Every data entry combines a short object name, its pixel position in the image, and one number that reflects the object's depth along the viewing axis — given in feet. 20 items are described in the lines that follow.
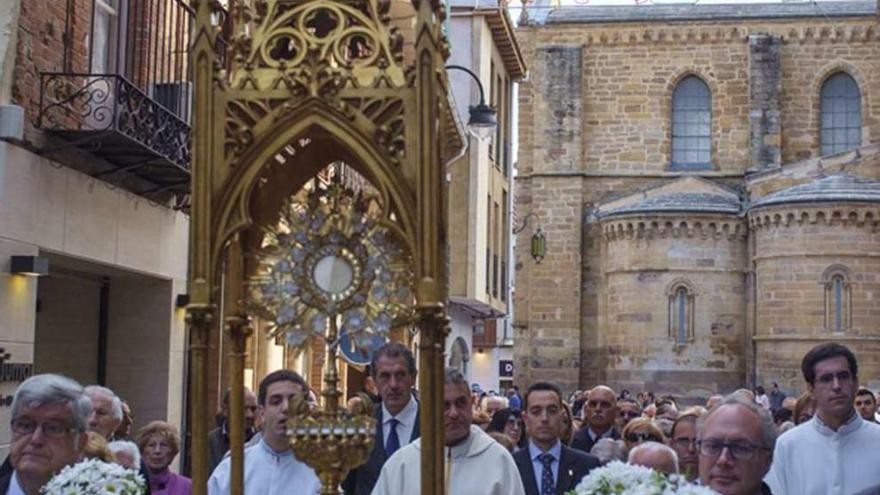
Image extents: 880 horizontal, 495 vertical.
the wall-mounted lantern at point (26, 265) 40.06
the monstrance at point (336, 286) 18.97
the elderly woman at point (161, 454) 27.43
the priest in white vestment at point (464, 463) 20.92
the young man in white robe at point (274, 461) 22.67
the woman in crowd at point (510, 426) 38.86
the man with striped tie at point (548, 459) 27.50
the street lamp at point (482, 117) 63.46
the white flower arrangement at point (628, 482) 15.75
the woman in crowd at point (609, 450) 29.55
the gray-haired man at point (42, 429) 17.95
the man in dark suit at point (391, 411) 25.63
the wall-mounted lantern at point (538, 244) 161.07
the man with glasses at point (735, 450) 17.31
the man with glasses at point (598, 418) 36.19
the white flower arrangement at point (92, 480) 17.21
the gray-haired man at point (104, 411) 26.55
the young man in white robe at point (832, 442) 24.64
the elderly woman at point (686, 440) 26.78
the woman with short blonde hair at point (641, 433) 30.81
